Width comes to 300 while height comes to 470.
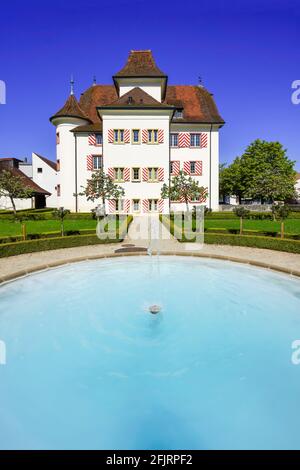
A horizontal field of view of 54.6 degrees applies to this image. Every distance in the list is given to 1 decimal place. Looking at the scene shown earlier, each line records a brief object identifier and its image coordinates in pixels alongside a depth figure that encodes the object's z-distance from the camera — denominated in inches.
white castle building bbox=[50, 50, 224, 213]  1218.0
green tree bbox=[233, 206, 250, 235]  722.2
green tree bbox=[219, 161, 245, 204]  2236.7
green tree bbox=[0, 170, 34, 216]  1128.2
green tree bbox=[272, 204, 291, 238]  698.8
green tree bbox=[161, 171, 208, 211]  1100.5
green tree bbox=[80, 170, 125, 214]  1092.5
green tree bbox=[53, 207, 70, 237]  714.8
